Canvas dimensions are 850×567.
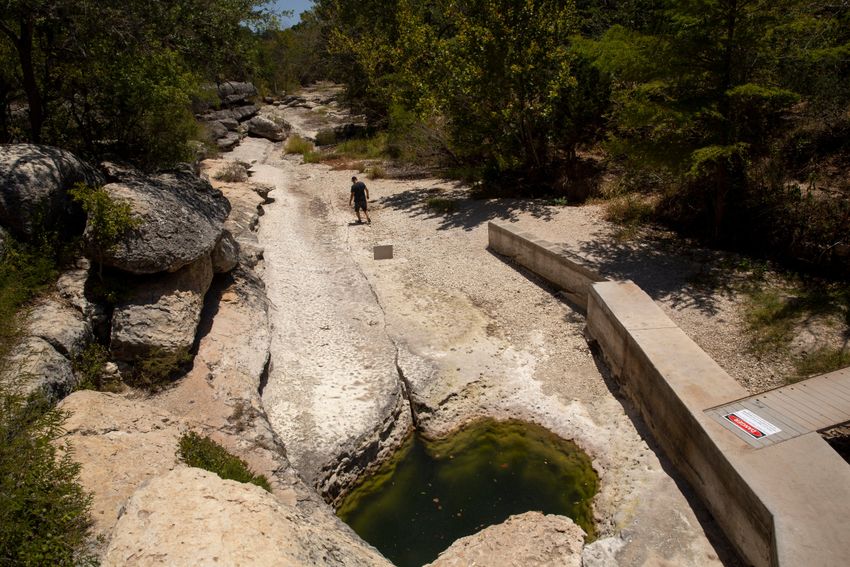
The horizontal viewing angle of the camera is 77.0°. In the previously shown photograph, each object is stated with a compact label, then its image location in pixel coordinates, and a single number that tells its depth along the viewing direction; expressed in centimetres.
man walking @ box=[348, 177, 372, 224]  1641
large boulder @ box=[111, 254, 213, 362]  764
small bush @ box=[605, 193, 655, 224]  1373
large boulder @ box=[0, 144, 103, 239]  775
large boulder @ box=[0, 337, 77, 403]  595
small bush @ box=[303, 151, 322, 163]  2654
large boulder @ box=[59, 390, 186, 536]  495
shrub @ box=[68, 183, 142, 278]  780
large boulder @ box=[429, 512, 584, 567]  578
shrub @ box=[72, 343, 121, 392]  697
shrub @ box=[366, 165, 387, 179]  2269
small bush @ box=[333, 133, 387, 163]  2684
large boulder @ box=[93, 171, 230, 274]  802
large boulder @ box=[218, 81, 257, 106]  3594
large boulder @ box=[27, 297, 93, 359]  697
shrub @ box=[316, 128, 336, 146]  3077
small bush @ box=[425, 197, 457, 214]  1748
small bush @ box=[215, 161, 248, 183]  2005
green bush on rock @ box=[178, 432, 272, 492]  568
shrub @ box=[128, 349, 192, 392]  755
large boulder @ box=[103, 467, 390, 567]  371
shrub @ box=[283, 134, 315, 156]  2886
